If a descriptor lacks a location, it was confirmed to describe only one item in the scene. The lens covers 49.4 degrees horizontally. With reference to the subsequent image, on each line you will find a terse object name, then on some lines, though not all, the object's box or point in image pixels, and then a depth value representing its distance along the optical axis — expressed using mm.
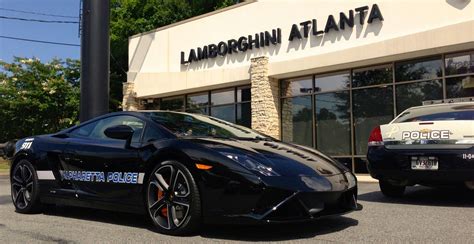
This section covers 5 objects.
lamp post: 13219
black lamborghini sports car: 4184
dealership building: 13078
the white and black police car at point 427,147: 6211
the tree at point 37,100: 23125
